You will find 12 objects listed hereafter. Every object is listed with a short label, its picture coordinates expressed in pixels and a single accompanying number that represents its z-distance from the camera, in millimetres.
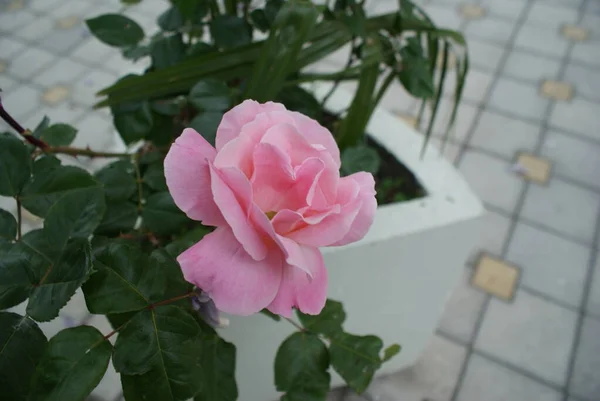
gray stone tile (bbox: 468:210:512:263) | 1583
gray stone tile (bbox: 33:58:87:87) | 2088
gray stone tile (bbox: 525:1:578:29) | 2330
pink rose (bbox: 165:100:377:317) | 334
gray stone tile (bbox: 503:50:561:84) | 2094
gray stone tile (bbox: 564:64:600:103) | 2033
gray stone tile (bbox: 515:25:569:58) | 2201
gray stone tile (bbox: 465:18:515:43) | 2256
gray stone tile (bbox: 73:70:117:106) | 2016
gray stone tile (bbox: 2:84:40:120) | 1953
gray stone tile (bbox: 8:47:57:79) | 2121
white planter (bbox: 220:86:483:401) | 848
